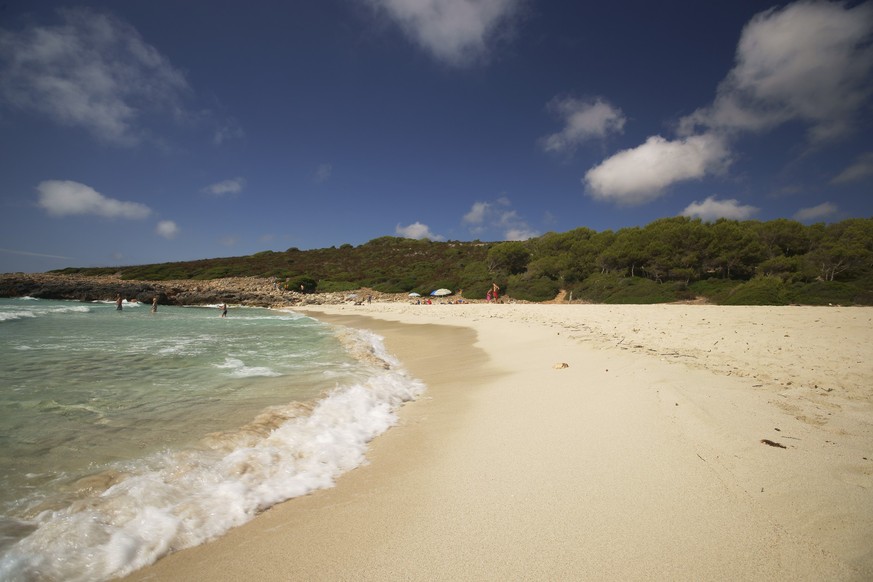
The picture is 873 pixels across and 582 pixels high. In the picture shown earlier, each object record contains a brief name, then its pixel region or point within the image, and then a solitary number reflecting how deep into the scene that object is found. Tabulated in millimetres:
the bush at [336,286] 37938
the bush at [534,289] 27203
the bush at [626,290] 20266
